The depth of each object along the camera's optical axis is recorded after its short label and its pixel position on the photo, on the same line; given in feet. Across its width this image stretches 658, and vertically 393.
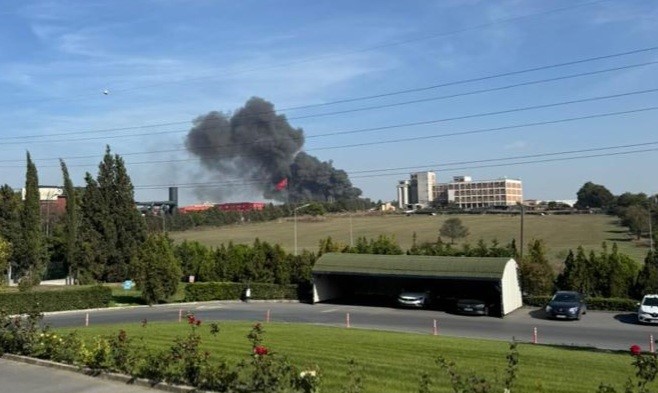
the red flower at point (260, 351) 31.12
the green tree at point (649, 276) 129.29
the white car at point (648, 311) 105.91
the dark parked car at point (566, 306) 113.19
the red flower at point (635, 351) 27.94
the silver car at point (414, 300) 137.08
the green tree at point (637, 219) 254.68
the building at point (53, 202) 321.03
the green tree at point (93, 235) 191.21
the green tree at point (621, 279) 135.54
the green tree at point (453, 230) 276.02
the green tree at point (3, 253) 116.57
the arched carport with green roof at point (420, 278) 130.41
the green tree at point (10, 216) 186.29
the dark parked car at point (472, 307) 124.77
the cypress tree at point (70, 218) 206.28
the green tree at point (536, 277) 140.26
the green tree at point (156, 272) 142.00
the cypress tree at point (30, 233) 182.19
